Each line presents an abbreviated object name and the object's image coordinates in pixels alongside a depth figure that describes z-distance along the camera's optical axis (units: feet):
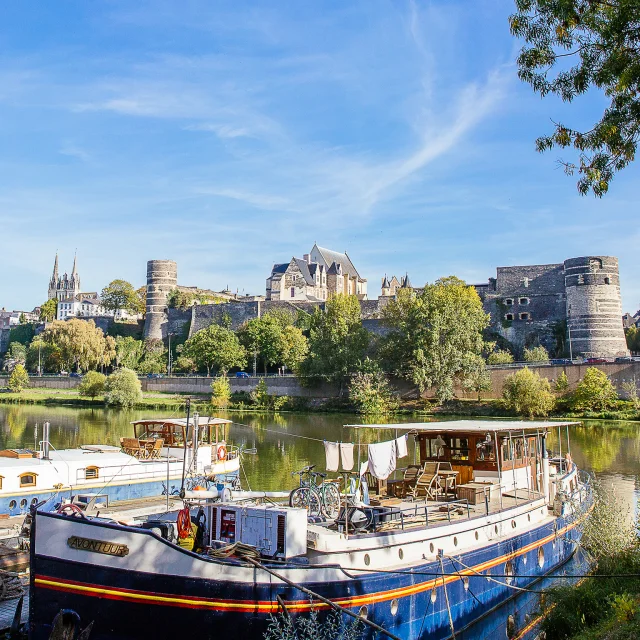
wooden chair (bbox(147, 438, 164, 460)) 72.08
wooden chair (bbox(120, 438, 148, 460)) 71.46
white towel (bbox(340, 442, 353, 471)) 44.14
